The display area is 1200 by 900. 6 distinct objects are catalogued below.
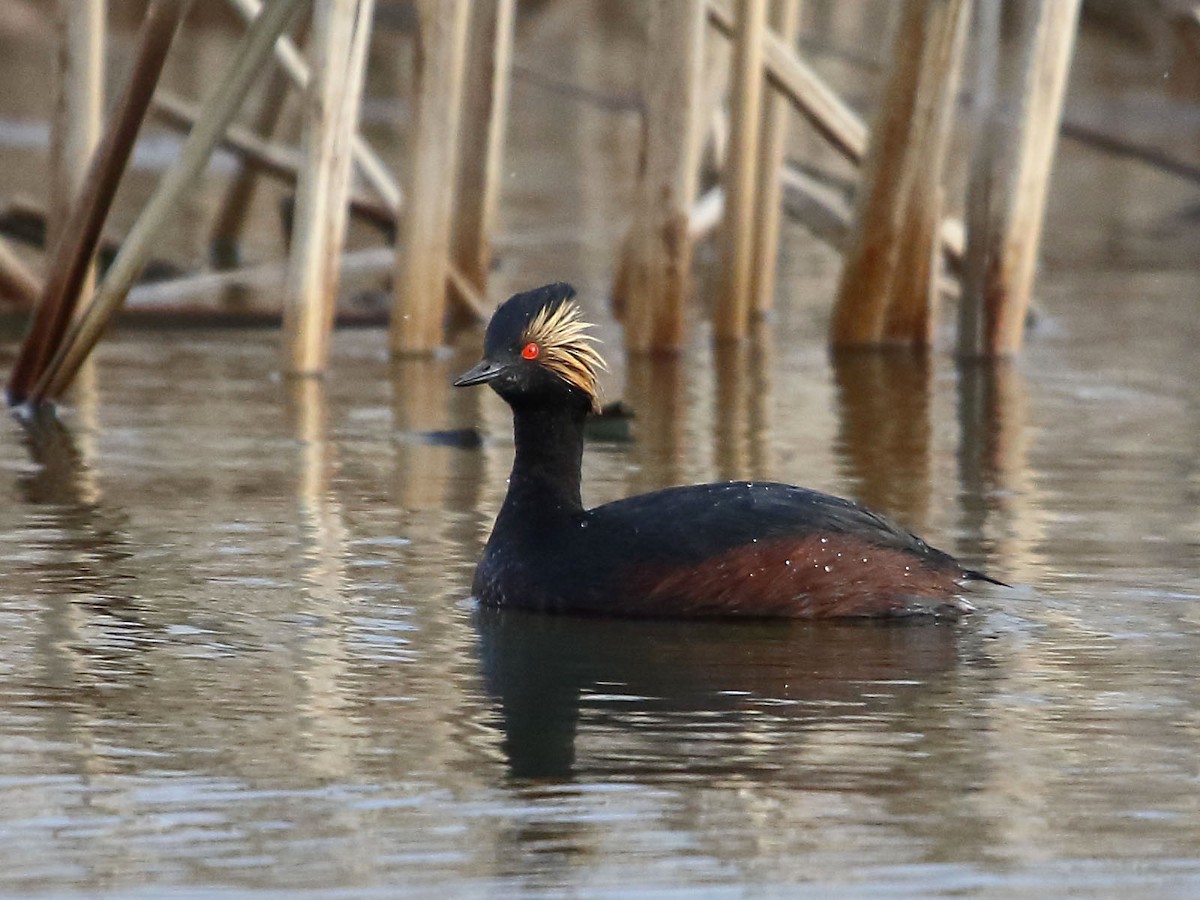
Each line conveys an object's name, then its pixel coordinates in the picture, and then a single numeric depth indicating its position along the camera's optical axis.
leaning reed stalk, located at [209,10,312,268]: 17.90
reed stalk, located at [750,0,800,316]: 14.54
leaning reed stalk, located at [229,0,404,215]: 13.29
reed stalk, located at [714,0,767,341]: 13.29
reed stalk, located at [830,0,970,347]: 13.30
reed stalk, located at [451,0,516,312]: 14.62
